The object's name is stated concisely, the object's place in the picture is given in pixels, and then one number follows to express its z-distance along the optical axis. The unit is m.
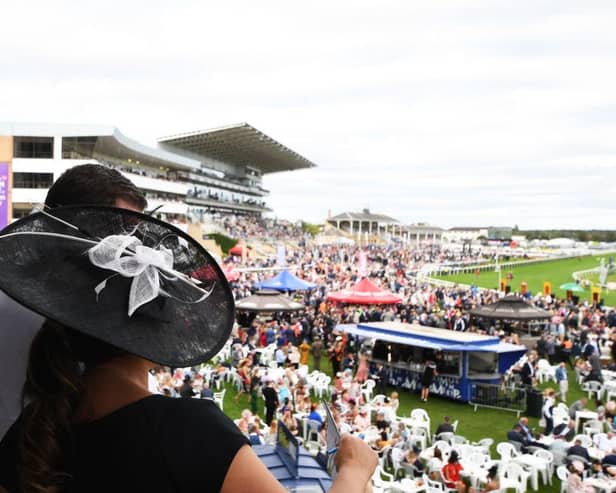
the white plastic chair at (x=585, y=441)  10.33
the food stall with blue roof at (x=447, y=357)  14.54
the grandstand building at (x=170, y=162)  45.12
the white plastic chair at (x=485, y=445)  10.14
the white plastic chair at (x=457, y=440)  10.47
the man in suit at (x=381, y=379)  15.69
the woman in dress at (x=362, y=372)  15.66
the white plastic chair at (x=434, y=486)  8.43
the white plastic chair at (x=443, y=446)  10.19
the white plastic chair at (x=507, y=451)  9.94
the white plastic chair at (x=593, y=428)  11.28
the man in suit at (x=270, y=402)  12.33
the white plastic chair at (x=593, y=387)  15.26
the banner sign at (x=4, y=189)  19.33
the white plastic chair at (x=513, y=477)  9.12
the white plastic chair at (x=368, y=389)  14.41
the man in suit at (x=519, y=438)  10.42
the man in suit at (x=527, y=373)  15.30
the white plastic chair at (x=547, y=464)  9.82
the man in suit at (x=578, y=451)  9.51
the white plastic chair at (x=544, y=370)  16.81
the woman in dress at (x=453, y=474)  8.97
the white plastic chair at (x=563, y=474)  9.01
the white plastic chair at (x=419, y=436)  11.02
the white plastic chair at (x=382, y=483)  8.82
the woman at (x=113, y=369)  1.15
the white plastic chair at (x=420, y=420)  11.85
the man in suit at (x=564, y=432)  10.64
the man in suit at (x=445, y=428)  10.96
